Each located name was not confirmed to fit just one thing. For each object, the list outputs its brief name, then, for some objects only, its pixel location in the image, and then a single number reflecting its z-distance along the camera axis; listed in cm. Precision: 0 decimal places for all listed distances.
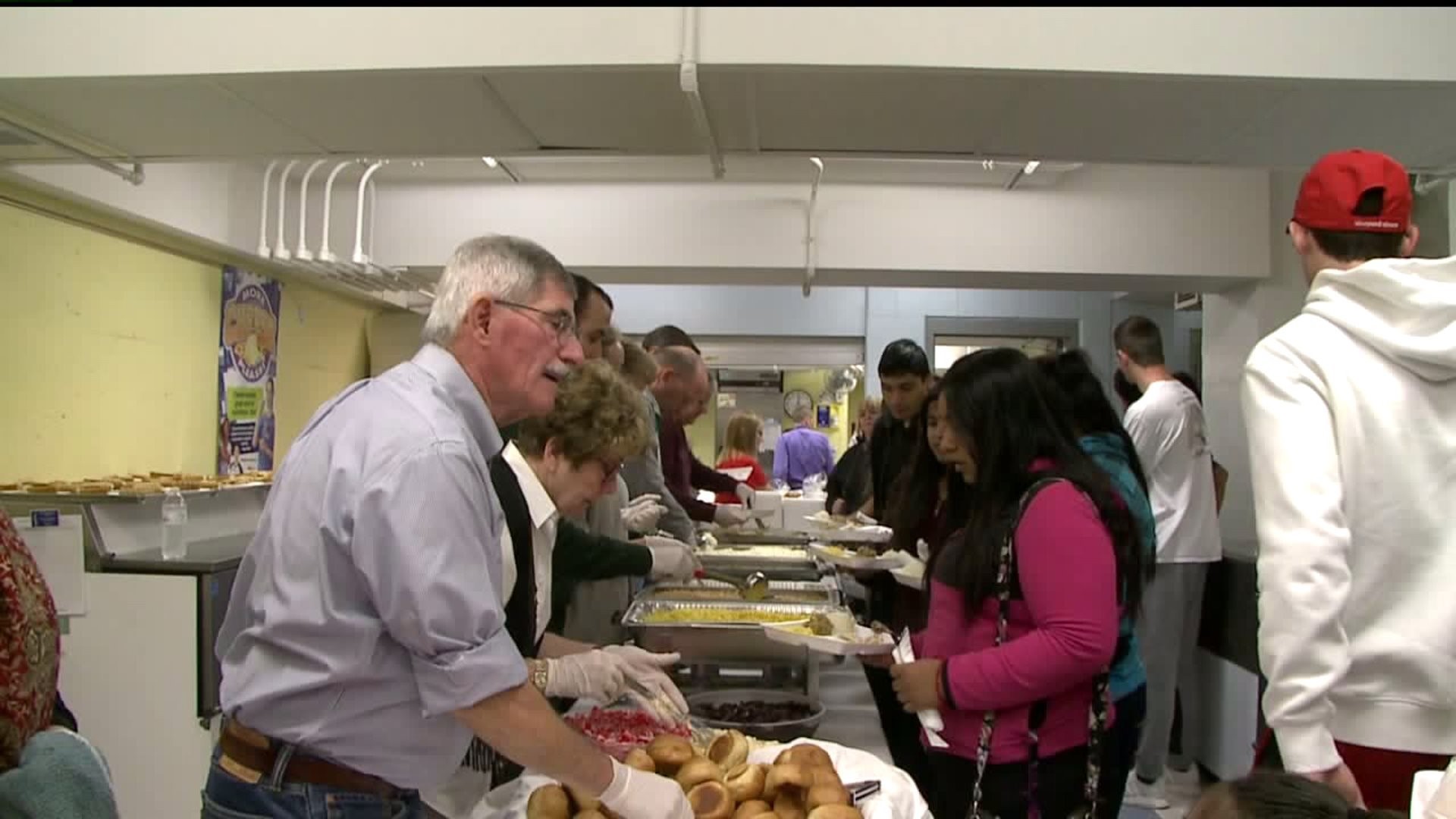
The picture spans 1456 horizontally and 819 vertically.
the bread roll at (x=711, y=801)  124
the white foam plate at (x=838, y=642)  172
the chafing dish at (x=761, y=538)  364
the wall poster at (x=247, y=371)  400
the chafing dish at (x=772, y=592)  236
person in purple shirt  674
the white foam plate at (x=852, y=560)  274
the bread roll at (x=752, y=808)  124
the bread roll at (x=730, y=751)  140
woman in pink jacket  146
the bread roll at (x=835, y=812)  120
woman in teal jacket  174
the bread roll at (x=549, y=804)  119
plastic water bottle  258
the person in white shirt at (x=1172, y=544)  335
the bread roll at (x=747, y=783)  129
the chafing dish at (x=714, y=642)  192
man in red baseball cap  122
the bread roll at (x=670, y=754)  135
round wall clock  708
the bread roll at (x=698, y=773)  130
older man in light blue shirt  96
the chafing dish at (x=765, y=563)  291
